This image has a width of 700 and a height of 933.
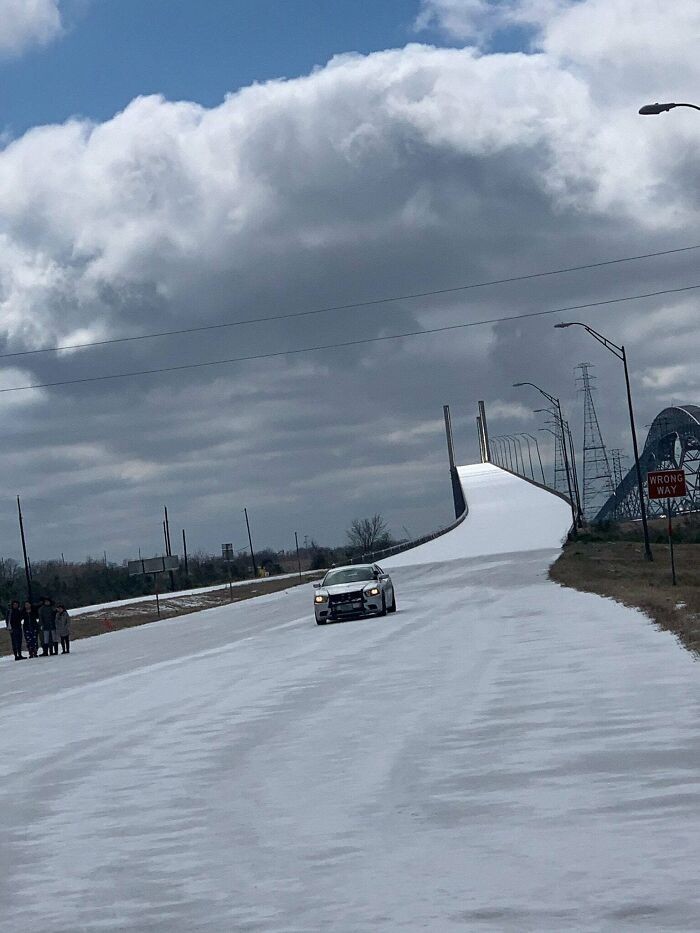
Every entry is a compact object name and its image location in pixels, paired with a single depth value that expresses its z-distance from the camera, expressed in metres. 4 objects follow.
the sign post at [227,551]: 107.72
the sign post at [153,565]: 131.00
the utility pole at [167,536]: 141.12
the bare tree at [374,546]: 163.84
